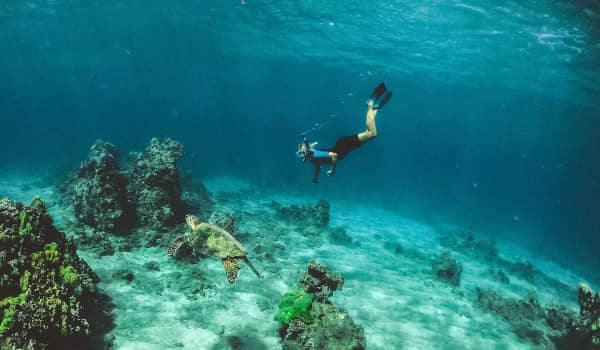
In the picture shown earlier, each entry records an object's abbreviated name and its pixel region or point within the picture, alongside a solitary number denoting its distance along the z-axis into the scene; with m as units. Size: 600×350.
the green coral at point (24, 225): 6.48
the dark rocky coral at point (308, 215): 19.54
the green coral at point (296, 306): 7.42
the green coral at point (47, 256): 6.32
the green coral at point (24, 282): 5.86
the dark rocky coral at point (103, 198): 11.91
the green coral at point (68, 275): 6.56
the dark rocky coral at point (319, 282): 8.04
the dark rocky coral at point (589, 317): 9.94
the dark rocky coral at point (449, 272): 15.41
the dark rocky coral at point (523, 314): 11.59
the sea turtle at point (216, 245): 6.32
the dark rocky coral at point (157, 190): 12.63
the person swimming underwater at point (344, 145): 7.88
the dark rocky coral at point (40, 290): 5.49
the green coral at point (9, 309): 5.30
